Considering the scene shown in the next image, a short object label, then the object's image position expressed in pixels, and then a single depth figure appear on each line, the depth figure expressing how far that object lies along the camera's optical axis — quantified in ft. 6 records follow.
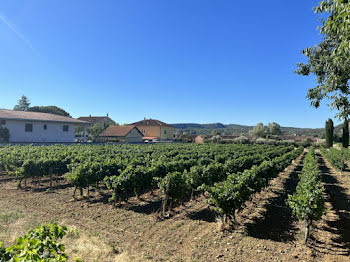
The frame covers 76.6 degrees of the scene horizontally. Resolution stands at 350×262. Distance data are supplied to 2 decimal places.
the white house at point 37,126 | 85.51
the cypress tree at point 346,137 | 163.00
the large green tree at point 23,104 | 225.76
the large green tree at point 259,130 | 236.24
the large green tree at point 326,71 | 15.49
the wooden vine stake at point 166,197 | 23.08
